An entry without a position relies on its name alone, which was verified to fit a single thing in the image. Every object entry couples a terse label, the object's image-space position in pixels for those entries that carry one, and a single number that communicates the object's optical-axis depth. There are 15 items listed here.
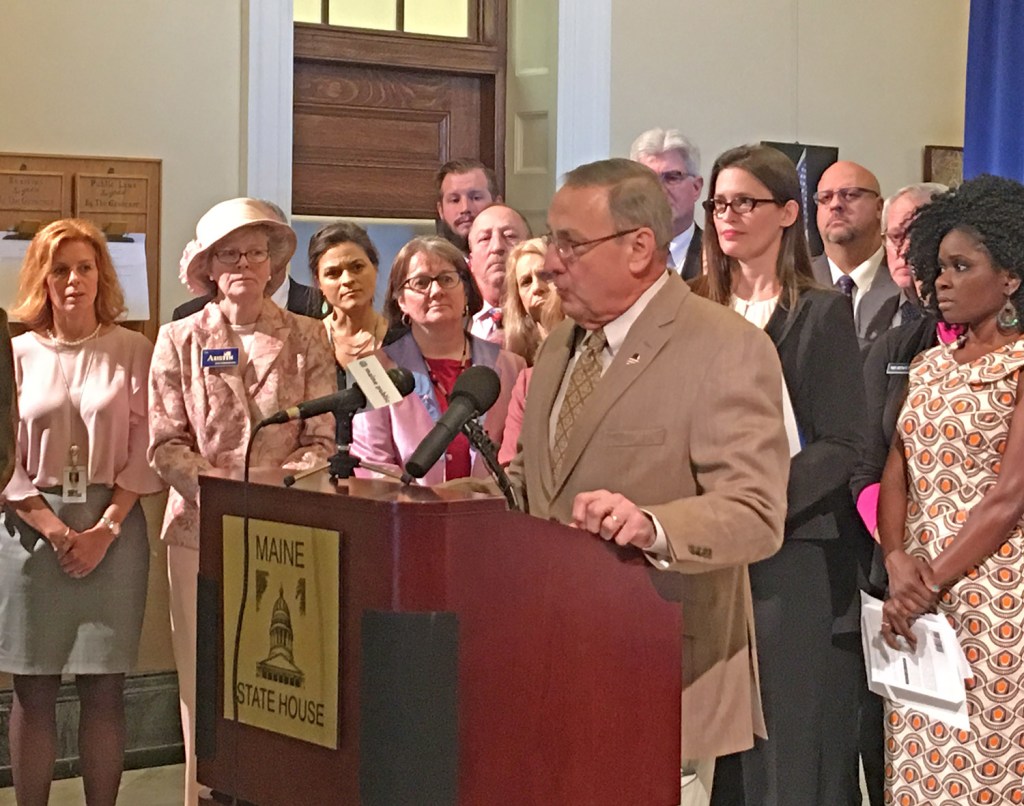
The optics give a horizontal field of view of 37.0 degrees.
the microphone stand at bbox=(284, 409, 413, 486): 1.98
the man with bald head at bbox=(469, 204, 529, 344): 4.55
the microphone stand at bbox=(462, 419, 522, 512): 2.03
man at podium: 2.20
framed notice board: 4.84
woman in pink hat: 3.74
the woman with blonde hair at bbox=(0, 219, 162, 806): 3.94
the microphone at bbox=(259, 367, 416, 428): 1.99
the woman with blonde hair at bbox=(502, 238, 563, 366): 4.12
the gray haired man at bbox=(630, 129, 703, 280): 4.65
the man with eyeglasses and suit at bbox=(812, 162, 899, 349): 4.91
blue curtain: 6.31
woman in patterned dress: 3.19
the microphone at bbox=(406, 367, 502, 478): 1.89
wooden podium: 1.80
